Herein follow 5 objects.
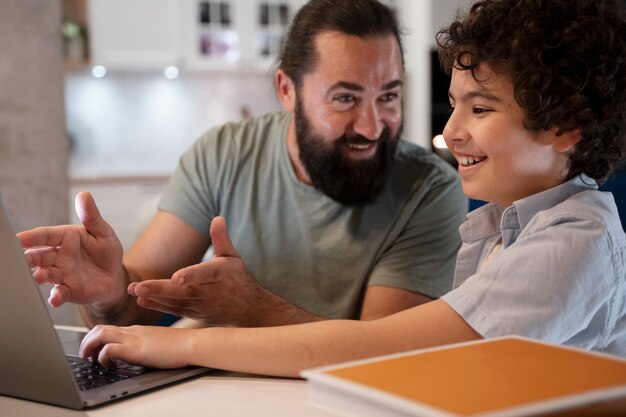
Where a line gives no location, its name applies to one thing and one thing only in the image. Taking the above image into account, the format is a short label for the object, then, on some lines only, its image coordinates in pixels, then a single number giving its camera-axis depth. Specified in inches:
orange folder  24.5
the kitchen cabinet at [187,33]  215.0
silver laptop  35.4
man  73.7
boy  40.3
